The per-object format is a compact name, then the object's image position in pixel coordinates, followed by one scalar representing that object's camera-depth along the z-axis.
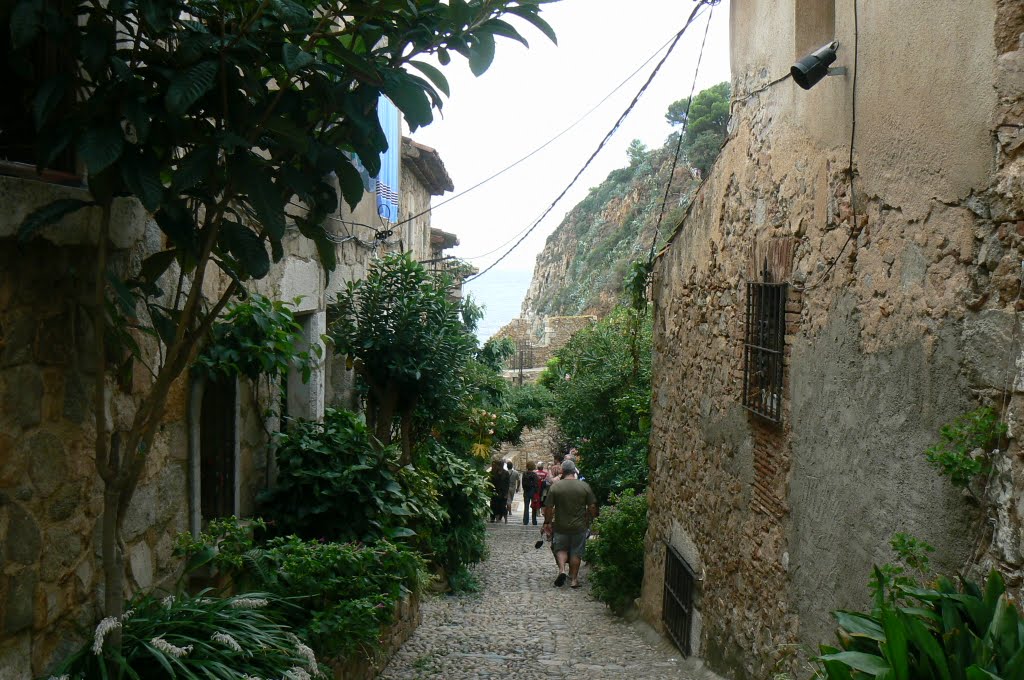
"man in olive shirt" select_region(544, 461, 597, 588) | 10.57
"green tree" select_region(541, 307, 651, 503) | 14.33
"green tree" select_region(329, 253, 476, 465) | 9.05
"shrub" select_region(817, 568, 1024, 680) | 2.49
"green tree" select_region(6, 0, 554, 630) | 2.97
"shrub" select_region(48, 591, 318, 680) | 3.22
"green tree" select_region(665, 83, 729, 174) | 38.00
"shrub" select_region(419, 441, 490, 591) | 10.19
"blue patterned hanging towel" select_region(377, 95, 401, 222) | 10.28
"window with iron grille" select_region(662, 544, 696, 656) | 7.17
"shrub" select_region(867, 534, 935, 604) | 3.26
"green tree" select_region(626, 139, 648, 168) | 52.97
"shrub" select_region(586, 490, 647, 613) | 9.45
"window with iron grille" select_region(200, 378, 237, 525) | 5.82
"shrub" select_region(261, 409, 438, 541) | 6.45
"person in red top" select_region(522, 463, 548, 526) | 16.86
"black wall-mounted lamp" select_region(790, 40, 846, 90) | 4.31
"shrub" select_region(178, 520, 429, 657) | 4.90
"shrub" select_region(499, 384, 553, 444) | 24.40
